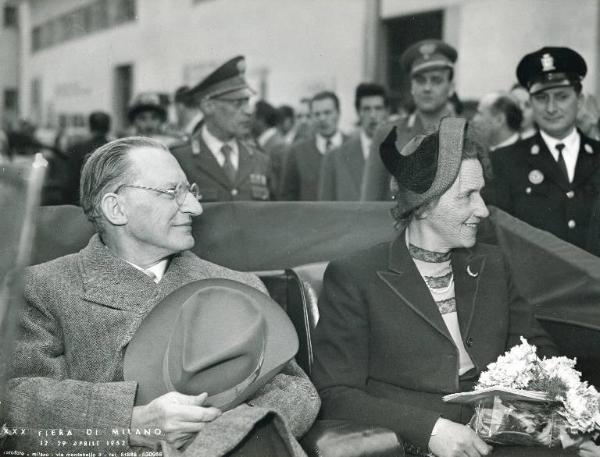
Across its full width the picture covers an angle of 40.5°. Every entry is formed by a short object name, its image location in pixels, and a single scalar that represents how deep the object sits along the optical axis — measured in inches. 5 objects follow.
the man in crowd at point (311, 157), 272.4
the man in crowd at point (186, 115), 263.1
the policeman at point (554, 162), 159.2
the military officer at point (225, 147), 188.4
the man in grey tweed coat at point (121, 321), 86.5
